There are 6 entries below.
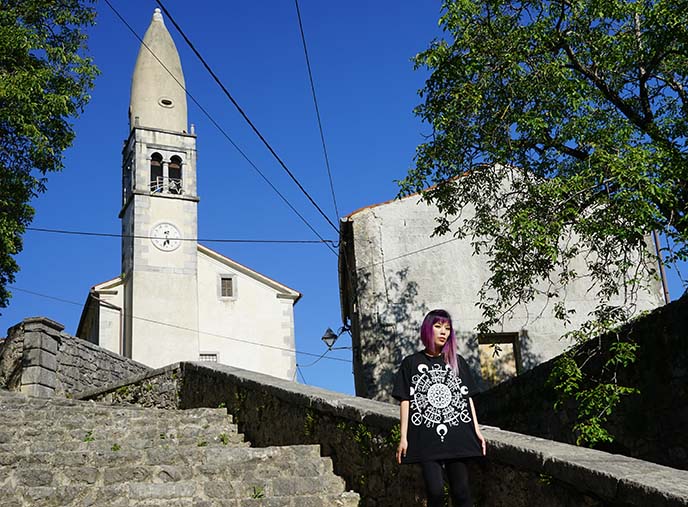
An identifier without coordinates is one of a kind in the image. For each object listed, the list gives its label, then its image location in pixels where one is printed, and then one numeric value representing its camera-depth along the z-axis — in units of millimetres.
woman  4199
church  29734
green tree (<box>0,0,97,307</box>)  13195
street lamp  18438
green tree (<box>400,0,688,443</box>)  8531
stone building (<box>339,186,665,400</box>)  15281
